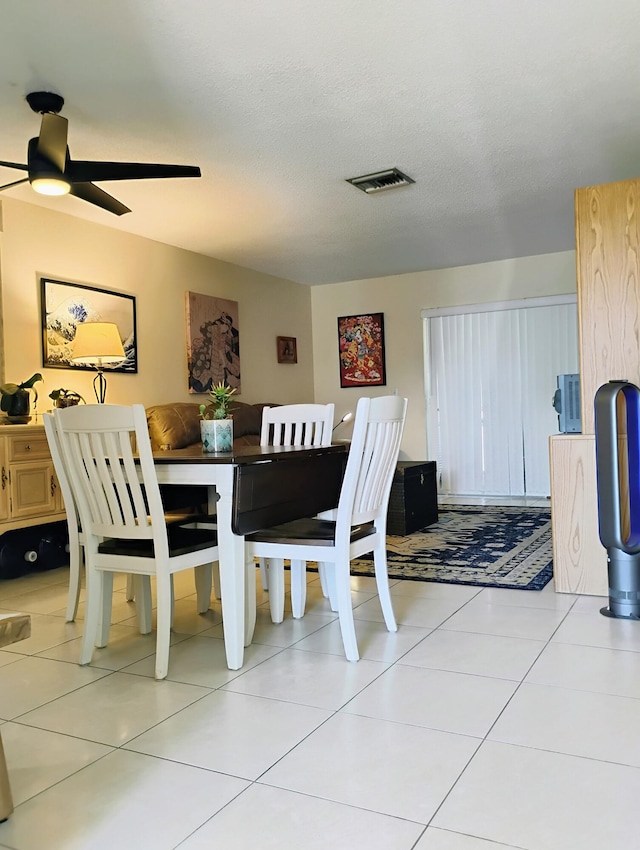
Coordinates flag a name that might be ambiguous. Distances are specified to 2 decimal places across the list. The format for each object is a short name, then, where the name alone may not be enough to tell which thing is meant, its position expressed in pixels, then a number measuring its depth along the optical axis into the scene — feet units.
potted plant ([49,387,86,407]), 14.11
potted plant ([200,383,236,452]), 9.29
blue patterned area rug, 11.60
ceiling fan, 9.43
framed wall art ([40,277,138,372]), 14.76
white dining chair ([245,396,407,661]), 7.72
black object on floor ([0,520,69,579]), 12.64
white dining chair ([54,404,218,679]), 7.45
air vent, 13.71
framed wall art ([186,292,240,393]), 19.11
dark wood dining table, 7.63
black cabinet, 15.81
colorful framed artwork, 24.53
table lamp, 13.97
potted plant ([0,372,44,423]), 12.94
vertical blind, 21.77
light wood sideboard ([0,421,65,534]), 12.20
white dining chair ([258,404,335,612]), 10.85
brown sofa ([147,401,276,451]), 15.67
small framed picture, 23.52
